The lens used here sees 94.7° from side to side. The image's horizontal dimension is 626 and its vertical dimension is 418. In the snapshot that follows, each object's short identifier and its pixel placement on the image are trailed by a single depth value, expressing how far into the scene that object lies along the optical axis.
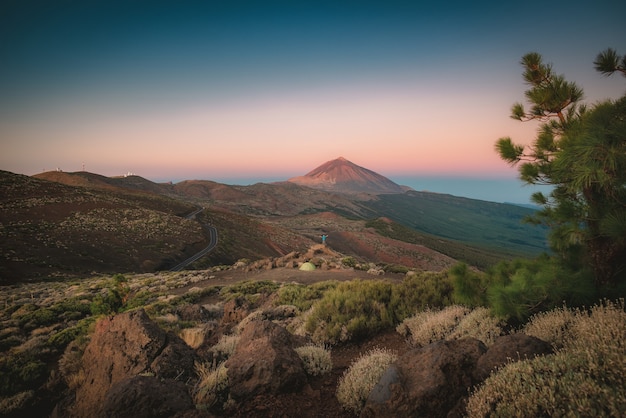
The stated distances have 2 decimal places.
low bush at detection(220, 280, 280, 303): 17.28
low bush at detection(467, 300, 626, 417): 2.60
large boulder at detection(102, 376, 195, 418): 3.72
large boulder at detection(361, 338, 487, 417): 3.64
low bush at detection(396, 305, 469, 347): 6.62
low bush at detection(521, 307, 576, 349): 4.45
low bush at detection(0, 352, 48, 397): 7.08
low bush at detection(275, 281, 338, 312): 12.73
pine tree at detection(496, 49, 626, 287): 4.07
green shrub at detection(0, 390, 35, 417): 6.15
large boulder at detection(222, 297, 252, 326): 12.01
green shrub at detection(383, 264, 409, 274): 26.42
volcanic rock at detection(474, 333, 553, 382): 3.84
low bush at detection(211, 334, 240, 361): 7.11
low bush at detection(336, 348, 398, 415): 4.29
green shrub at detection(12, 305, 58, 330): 12.51
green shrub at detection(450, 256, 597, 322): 5.21
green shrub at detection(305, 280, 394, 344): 7.83
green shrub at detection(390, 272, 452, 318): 8.57
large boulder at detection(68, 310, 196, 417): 5.70
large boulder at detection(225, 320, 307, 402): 4.53
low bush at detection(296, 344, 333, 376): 5.41
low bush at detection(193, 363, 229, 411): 4.66
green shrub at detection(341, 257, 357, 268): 29.05
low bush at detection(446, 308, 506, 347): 5.70
